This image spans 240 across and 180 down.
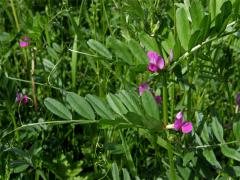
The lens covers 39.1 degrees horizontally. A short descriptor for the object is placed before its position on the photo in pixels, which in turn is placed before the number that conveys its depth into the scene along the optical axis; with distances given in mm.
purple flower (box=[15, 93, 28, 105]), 315
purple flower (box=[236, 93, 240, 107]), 273
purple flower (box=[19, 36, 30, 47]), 367
